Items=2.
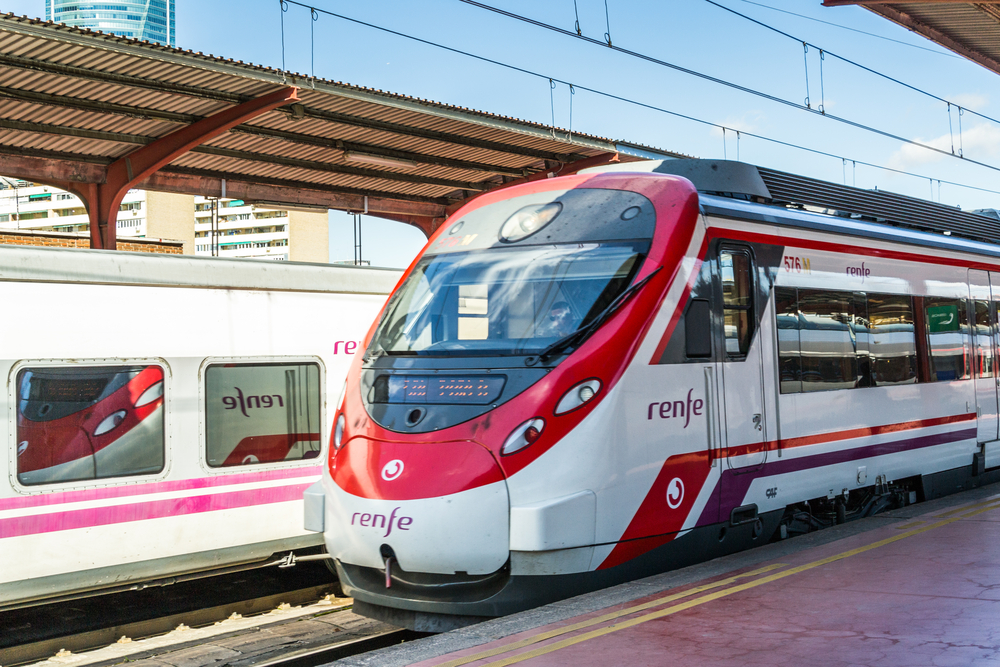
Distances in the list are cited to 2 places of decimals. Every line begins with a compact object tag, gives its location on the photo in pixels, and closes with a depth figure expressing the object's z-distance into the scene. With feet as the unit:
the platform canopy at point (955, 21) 37.17
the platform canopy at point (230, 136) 37.65
